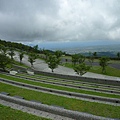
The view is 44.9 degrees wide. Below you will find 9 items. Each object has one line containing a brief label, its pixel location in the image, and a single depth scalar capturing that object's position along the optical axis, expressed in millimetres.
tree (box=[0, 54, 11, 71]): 35881
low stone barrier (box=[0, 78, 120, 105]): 16912
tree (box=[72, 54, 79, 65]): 55144
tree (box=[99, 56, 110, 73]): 45353
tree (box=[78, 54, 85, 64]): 55419
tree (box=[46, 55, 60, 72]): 43047
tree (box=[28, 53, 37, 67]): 50491
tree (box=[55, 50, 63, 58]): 61731
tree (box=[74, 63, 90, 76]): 36403
